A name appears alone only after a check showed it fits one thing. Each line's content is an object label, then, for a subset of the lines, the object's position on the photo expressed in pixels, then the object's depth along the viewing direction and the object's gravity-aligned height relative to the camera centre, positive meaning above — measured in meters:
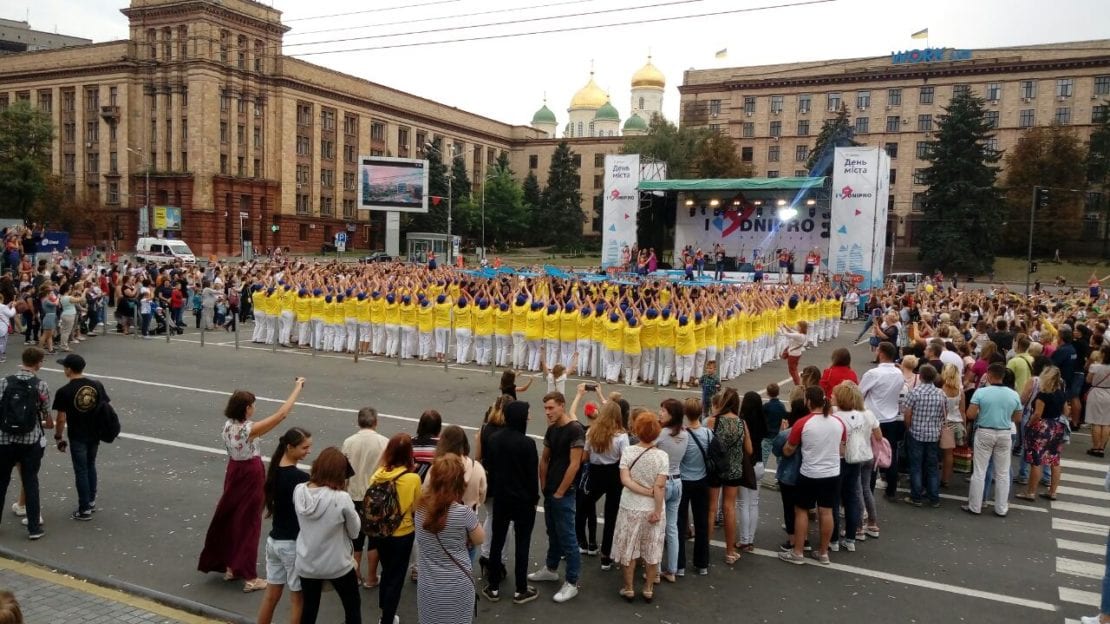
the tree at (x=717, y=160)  67.75 +9.45
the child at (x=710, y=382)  10.72 -1.56
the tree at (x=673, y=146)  71.25 +11.10
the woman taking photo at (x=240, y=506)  6.44 -2.13
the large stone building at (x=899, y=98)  67.25 +16.37
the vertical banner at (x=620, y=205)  41.75 +3.24
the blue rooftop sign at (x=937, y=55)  69.69 +19.74
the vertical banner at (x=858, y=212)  35.91 +2.88
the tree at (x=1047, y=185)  59.09 +7.30
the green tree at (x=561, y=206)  76.81 +5.60
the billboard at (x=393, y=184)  53.47 +5.00
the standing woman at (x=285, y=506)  5.45 -1.76
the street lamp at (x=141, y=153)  59.88 +7.65
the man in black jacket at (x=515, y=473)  6.14 -1.66
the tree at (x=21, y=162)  57.28 +5.97
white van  48.28 -0.02
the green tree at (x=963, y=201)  55.53 +5.52
